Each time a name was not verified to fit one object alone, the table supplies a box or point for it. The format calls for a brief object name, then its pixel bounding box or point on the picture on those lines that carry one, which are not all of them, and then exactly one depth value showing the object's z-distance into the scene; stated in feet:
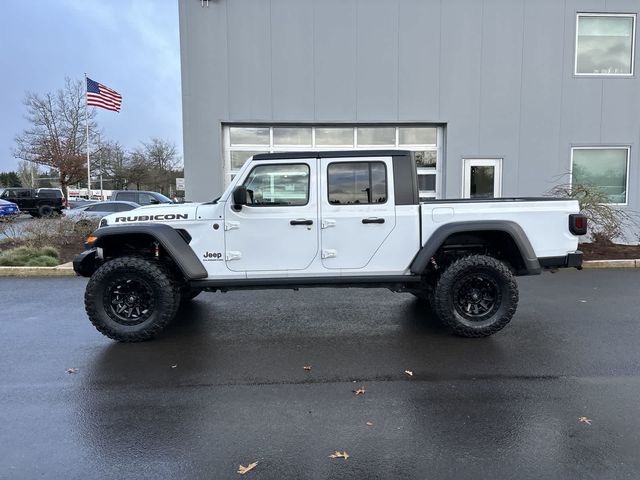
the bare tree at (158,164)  175.73
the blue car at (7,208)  77.05
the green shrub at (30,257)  30.58
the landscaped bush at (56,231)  36.37
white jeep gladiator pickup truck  16.61
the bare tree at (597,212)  34.94
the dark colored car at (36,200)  91.30
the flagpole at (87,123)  120.02
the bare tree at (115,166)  160.22
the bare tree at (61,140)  125.08
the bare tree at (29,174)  216.74
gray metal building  39.27
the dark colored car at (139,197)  54.85
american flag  90.63
